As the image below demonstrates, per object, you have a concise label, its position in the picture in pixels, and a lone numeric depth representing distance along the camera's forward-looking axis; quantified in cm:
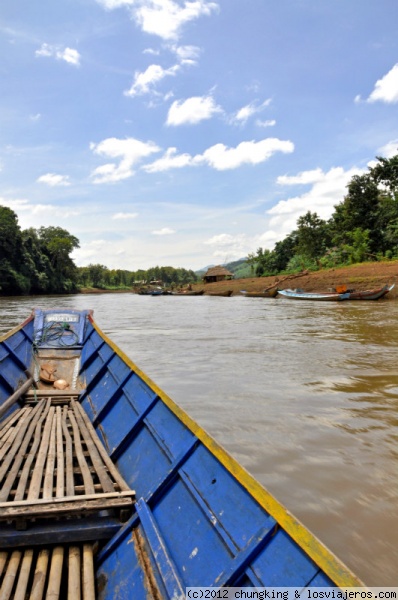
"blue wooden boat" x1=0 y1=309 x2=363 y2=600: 166
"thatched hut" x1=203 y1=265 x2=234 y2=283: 5650
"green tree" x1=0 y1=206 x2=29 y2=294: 4691
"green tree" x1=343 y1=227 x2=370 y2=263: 3069
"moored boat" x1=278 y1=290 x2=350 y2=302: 2453
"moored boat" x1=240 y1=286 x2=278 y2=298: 3481
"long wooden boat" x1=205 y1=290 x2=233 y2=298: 4350
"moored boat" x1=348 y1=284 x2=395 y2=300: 2306
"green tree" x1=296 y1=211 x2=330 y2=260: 4094
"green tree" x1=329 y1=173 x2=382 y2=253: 3212
